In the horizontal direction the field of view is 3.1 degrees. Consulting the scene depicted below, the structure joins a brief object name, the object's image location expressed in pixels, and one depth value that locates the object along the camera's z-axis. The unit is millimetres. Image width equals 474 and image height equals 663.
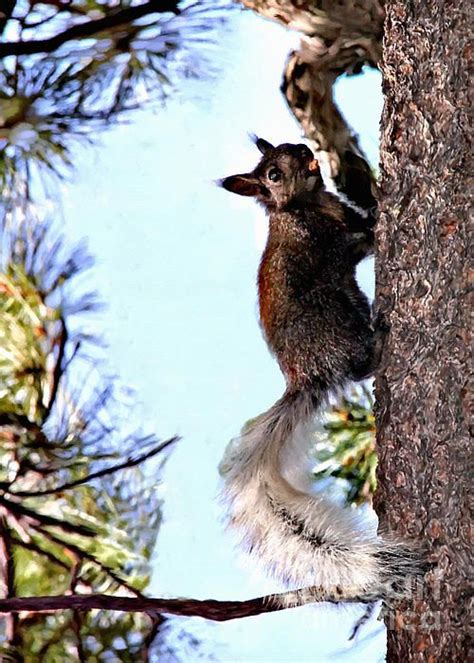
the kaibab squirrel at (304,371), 7849
